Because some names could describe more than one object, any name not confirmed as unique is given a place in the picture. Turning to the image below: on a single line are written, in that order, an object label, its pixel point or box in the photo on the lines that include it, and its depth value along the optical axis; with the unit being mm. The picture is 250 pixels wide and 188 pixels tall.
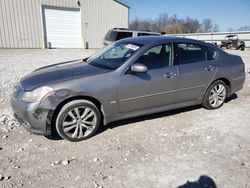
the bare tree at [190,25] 71250
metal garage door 18234
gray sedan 3404
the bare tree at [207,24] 80025
